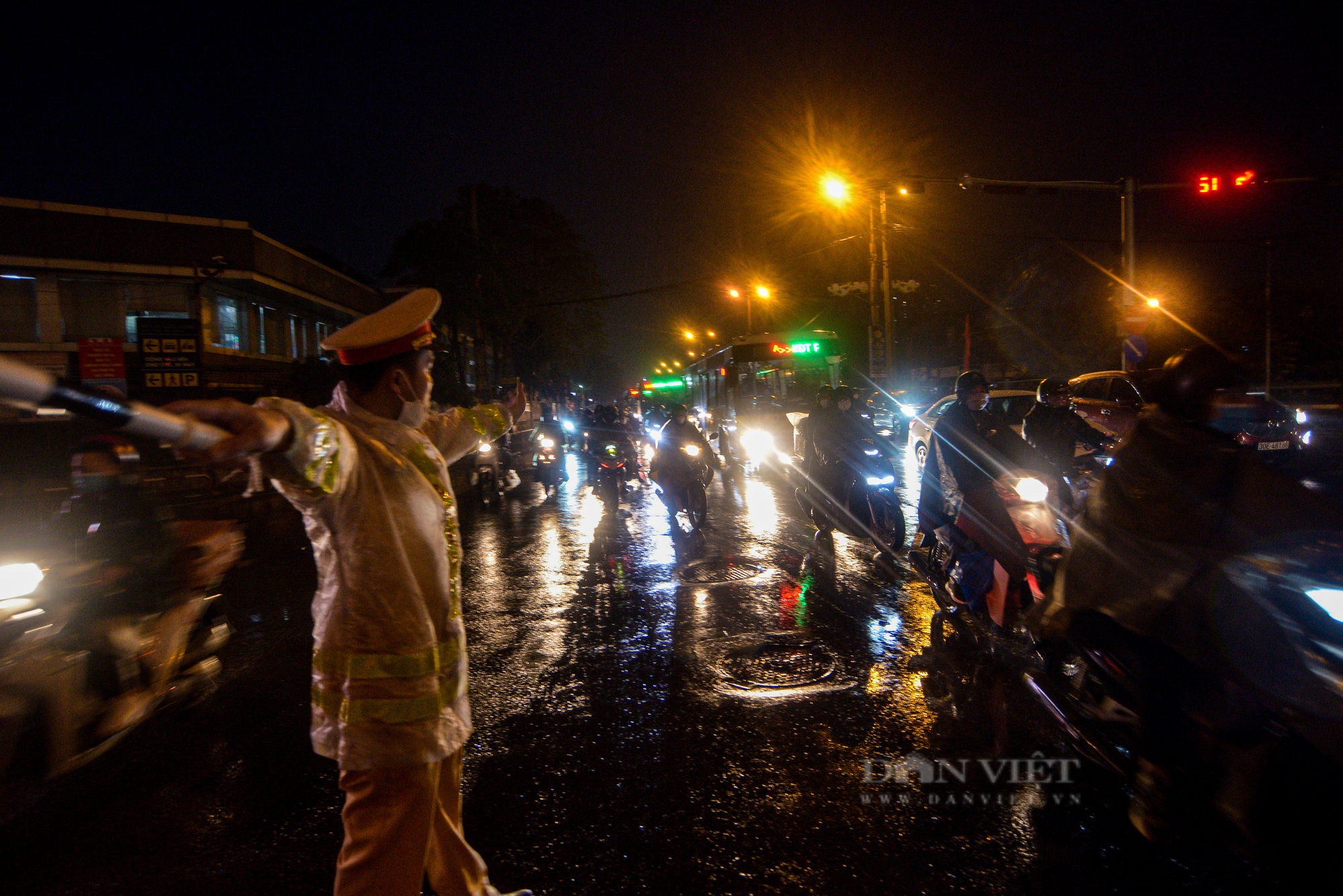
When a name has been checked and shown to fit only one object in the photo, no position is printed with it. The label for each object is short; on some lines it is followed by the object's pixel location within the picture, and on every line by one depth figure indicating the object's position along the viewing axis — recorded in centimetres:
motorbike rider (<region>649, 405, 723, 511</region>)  989
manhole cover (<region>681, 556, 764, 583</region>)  782
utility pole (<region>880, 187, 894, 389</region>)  2008
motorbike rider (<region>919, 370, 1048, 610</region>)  504
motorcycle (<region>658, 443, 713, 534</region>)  991
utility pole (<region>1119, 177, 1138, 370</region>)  1510
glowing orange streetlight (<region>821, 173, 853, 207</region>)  1680
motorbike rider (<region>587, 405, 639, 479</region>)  1334
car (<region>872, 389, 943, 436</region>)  2002
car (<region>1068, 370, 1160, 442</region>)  1191
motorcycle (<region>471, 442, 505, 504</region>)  1452
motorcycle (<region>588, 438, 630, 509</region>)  1291
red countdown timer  1479
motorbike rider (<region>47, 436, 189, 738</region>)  405
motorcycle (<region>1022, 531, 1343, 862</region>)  247
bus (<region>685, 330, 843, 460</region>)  1903
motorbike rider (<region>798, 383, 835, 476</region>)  916
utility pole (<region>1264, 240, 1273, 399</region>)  2905
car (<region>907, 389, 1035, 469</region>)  1489
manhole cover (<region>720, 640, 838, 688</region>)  492
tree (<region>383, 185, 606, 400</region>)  3316
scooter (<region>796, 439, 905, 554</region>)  859
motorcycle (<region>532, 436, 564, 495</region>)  1634
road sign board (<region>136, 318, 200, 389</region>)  2127
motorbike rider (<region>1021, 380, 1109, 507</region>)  737
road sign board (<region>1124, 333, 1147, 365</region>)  1370
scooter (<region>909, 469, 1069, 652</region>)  487
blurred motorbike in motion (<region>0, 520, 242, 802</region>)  342
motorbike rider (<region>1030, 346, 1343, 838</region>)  279
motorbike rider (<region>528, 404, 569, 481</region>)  1619
